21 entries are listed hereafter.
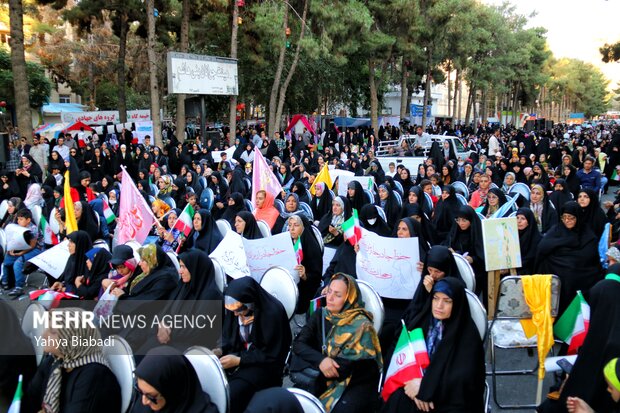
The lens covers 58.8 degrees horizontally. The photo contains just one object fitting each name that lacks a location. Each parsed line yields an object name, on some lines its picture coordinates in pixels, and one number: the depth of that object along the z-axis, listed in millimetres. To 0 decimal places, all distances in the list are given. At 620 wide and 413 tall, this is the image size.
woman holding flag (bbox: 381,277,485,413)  3148
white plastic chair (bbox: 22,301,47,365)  3748
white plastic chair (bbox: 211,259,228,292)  4916
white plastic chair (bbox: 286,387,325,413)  2650
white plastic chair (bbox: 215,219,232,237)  6971
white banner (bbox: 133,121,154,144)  20766
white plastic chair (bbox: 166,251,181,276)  5190
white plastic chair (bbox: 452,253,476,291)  4684
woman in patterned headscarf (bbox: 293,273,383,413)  3357
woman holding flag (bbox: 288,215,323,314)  5680
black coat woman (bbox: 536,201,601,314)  5223
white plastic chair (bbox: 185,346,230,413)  3014
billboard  17625
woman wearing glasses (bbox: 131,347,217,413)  2686
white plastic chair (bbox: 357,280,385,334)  3994
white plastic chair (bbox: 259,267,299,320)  4492
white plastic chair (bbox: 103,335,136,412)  3200
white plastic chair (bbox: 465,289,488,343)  3744
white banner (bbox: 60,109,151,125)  25609
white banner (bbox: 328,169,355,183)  10078
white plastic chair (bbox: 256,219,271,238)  6671
